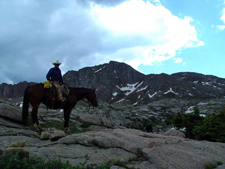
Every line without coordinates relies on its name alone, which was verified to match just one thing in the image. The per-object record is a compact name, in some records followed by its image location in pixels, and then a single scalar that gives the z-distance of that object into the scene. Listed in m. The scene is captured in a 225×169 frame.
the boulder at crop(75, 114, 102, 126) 22.02
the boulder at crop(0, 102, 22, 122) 13.68
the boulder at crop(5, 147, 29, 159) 5.52
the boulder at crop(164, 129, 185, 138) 23.05
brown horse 12.24
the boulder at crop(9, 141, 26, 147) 7.14
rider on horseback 13.21
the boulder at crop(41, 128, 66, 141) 8.78
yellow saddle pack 12.67
